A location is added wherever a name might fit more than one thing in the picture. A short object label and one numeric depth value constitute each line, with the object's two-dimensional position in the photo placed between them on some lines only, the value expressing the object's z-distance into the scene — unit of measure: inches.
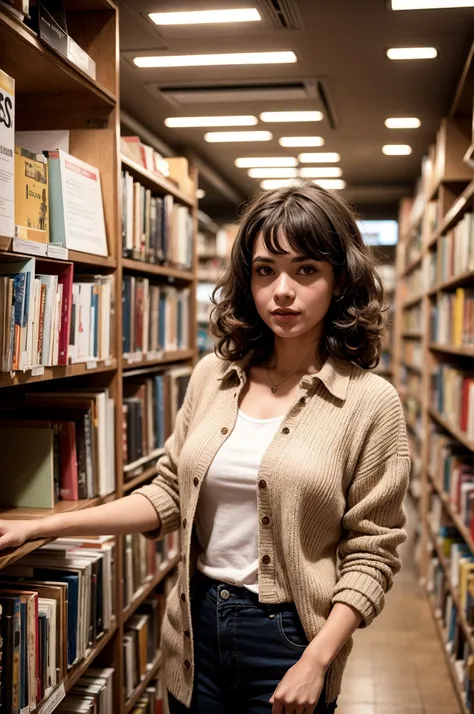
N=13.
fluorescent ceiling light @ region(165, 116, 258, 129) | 175.5
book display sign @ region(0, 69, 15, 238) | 56.3
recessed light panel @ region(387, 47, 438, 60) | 126.6
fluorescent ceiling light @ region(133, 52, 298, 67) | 130.5
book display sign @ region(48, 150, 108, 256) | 72.1
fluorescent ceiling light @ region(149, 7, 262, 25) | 112.0
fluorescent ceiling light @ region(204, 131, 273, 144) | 190.4
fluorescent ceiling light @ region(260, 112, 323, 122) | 170.2
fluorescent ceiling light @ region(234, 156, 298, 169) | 224.1
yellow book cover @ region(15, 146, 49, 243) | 64.1
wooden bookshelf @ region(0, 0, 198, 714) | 73.7
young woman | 52.9
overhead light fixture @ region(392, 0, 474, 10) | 106.1
